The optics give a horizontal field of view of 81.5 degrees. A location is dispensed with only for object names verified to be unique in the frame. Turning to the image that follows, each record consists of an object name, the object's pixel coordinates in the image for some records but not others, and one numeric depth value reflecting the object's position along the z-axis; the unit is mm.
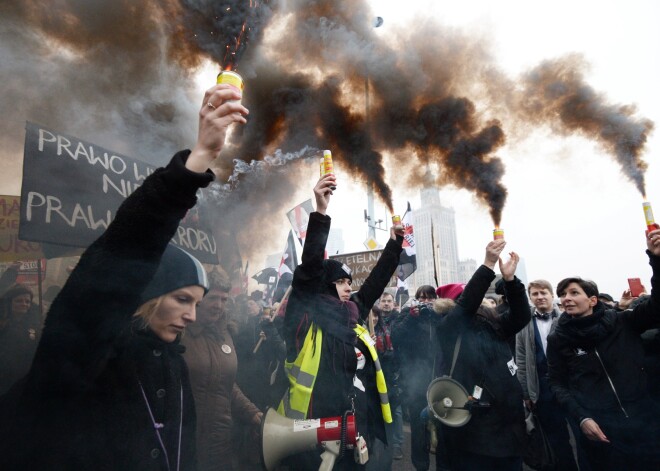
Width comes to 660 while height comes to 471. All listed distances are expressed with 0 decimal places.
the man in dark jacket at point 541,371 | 3932
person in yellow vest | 2434
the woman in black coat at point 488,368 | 2797
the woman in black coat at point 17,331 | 2670
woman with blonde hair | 1042
